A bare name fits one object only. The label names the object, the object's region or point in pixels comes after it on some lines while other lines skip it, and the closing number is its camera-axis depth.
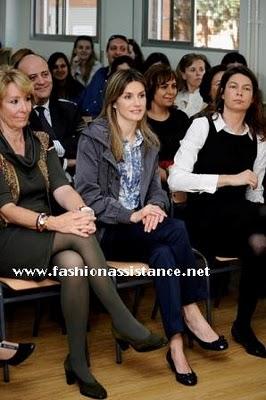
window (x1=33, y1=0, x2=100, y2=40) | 11.91
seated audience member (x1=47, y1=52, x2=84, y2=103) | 9.70
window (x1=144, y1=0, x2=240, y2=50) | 10.49
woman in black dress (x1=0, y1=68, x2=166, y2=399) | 4.06
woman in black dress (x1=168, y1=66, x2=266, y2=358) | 4.76
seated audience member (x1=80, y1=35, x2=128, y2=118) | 7.93
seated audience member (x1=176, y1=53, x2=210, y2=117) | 8.32
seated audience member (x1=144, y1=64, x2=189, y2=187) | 5.95
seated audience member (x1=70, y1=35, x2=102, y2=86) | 10.76
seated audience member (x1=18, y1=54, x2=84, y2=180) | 5.63
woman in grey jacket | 4.27
